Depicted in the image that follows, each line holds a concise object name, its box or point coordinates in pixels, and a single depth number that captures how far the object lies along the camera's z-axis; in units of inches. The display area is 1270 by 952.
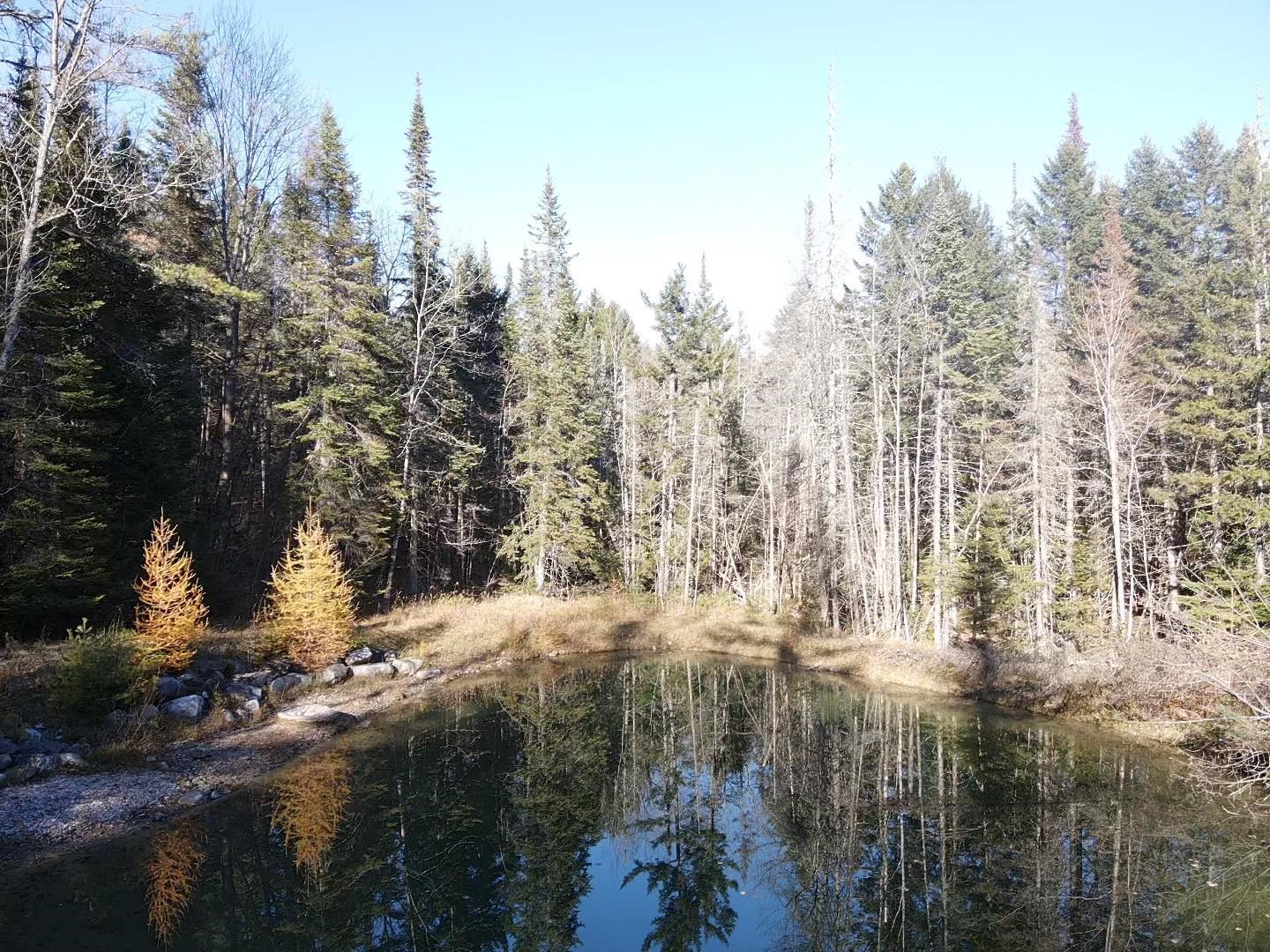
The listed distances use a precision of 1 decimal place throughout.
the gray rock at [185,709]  518.3
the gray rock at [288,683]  625.3
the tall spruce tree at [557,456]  1199.6
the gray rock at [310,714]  590.8
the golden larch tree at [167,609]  542.3
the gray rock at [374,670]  732.7
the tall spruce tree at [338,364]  888.3
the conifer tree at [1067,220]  1321.4
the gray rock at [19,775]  404.2
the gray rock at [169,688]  531.2
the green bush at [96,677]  456.4
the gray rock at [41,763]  415.8
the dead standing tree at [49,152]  528.1
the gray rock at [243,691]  579.5
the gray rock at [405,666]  780.9
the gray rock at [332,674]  689.0
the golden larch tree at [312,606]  677.3
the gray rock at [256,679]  609.9
